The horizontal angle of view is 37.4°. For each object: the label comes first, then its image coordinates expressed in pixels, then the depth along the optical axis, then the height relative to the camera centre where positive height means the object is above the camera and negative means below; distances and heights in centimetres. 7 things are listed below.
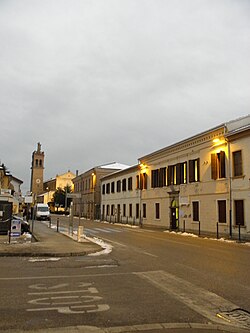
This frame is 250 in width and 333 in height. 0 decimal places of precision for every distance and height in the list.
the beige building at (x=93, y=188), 6594 +497
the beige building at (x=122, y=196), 4525 +250
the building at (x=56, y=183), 11843 +1024
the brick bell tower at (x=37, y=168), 11700 +1436
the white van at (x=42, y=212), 5122 +24
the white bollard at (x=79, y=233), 2075 -107
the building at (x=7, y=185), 2322 +509
